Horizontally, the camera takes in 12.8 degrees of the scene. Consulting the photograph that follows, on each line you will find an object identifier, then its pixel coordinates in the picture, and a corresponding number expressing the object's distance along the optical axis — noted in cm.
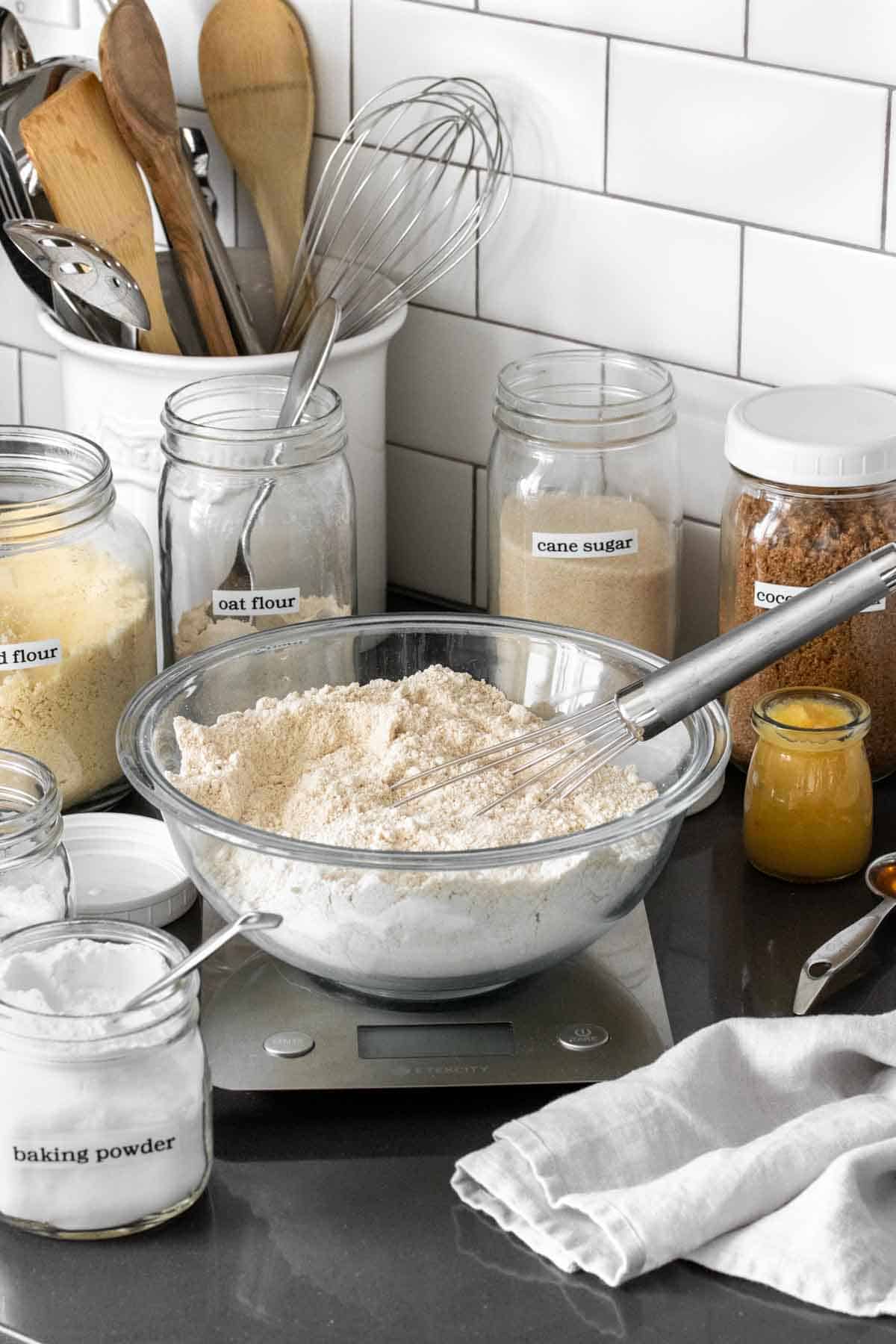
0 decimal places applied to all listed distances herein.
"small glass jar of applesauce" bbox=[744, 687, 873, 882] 185
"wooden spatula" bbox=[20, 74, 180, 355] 196
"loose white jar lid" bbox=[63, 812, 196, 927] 183
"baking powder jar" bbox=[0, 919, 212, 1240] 163
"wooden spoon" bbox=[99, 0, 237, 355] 197
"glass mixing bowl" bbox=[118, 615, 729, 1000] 171
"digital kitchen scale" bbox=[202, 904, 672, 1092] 173
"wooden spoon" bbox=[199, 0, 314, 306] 206
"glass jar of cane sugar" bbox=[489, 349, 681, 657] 195
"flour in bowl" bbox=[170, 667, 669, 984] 171
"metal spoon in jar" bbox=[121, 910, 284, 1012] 164
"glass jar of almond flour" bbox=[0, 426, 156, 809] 188
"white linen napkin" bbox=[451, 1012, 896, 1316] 164
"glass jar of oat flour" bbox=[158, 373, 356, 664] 193
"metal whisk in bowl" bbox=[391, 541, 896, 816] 177
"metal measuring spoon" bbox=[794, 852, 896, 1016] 178
